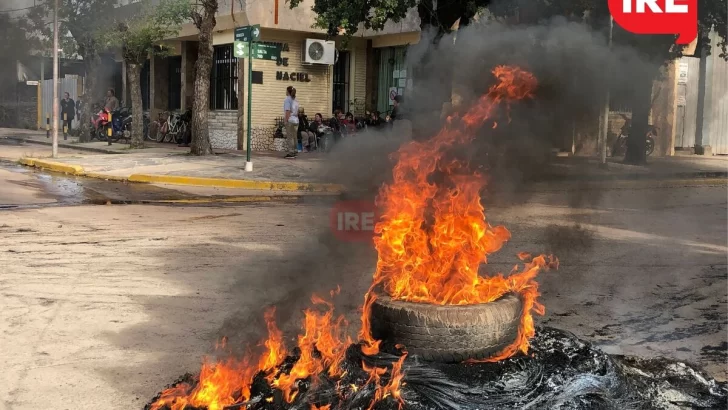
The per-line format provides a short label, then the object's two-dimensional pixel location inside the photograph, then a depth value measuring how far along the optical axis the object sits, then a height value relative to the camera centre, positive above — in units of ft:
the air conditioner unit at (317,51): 73.56 +7.45
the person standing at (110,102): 83.21 +2.11
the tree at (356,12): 47.34 +7.57
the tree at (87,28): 77.41 +9.63
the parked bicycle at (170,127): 81.46 -0.52
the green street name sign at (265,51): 49.24 +4.87
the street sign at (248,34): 48.78 +5.93
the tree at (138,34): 68.95 +8.32
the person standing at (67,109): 94.32 +1.40
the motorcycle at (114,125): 82.64 -0.42
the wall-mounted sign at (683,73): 80.38 +6.71
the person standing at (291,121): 60.70 +0.39
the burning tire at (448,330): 11.85 -3.18
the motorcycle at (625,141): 65.92 -0.64
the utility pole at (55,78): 60.16 +3.47
